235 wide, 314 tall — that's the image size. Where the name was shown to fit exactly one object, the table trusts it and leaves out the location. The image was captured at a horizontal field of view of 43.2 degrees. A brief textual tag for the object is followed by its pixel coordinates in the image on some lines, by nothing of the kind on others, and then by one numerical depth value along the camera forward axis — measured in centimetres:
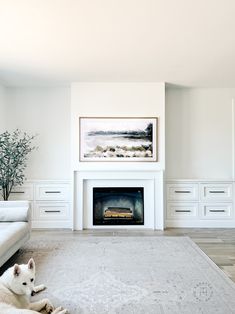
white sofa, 299
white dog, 210
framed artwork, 510
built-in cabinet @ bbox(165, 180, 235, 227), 518
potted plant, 479
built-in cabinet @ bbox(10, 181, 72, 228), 516
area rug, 238
